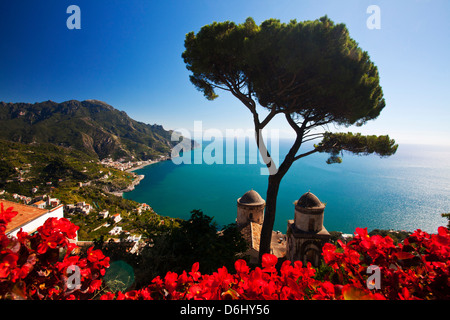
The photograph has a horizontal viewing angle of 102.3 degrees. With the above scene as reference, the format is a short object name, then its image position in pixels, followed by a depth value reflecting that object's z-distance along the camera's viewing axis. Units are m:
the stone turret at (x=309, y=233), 10.20
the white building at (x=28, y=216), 9.06
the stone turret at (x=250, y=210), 13.03
